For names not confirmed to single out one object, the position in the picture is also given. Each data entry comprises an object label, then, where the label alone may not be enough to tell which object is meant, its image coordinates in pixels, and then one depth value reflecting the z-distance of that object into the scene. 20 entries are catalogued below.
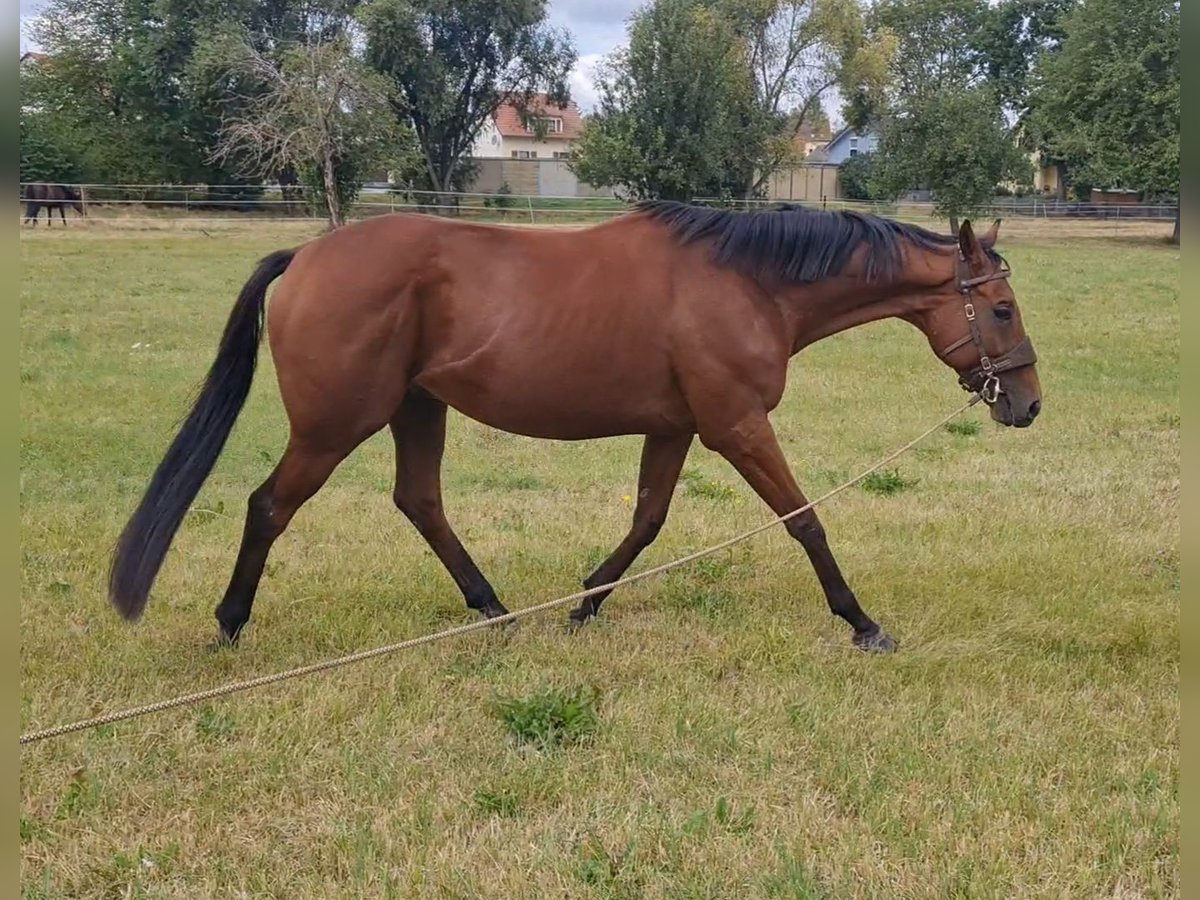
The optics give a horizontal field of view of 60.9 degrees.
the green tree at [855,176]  49.19
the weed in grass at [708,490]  7.30
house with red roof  74.38
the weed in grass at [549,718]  3.73
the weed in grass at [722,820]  3.14
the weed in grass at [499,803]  3.28
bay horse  4.43
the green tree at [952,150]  37.59
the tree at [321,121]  30.11
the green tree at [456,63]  41.50
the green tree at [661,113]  36.53
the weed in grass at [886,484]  7.50
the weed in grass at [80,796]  3.20
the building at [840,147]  75.38
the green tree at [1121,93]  35.03
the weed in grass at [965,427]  9.47
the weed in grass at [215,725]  3.74
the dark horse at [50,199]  28.32
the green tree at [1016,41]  63.09
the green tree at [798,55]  45.44
